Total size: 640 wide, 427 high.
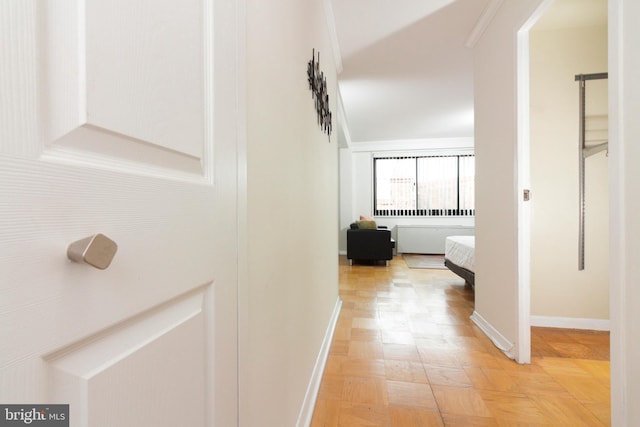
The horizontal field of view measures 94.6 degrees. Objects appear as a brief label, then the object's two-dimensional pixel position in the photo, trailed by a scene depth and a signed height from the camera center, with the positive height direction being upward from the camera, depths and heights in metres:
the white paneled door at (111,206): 0.25 +0.01
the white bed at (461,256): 3.31 -0.57
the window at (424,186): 6.98 +0.58
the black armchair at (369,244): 5.17 -0.60
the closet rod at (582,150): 2.41 +0.48
